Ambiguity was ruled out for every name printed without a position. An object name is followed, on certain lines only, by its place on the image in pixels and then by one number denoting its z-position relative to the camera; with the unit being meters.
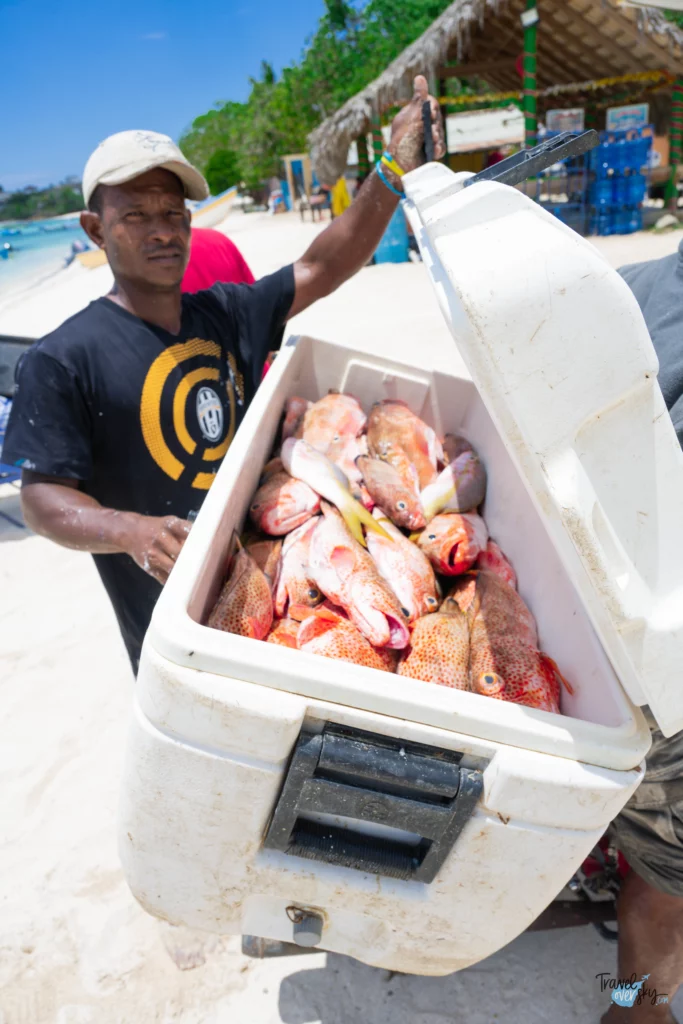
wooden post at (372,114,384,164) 14.44
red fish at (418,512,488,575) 1.92
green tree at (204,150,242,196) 66.31
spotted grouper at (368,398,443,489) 2.40
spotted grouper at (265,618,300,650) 1.54
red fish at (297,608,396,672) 1.40
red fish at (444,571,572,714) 1.42
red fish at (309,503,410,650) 1.55
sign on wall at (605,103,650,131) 15.57
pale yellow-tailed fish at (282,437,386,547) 2.03
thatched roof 12.95
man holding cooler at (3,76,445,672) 1.96
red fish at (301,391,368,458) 2.48
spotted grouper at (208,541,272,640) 1.44
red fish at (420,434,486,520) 2.20
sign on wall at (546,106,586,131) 16.36
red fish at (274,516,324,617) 1.71
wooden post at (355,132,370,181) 16.31
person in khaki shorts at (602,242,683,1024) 1.50
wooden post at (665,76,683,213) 15.01
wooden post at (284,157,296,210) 36.94
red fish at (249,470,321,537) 1.97
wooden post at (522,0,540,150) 12.80
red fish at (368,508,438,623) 1.75
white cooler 0.85
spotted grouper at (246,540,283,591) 1.83
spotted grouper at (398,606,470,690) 1.46
